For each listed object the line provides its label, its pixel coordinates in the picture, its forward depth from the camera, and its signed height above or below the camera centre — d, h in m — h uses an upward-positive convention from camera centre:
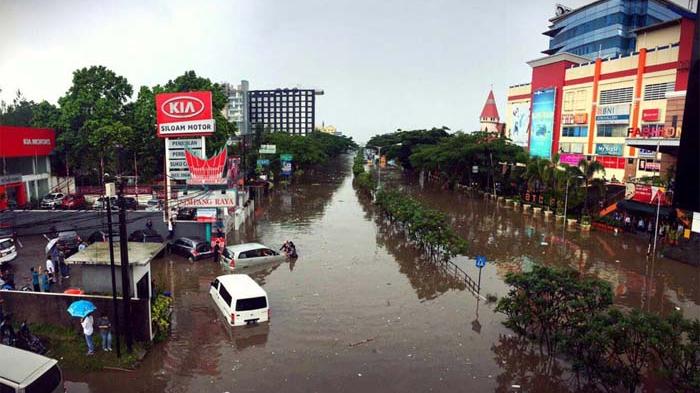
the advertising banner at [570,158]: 46.00 -1.31
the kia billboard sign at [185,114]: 27.42 +1.42
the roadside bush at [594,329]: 9.49 -4.13
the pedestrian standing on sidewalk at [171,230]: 24.55 -4.80
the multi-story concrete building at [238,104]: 150.25 +11.29
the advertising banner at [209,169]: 25.22 -1.61
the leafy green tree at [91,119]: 40.06 +1.56
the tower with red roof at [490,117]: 81.69 +4.60
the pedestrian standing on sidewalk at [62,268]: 19.11 -5.37
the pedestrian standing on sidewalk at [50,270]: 18.17 -5.22
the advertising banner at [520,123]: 56.81 +2.56
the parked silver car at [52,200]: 34.46 -4.86
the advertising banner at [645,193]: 26.28 -2.99
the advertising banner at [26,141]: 33.53 -0.42
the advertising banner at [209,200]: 24.33 -3.16
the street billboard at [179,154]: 28.50 -0.97
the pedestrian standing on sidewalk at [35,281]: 16.39 -5.05
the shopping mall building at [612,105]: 35.62 +3.79
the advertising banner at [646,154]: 36.97 -0.61
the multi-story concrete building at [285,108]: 188.50 +12.74
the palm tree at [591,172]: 33.54 -1.96
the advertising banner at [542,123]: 50.47 +2.31
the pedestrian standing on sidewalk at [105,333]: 12.07 -5.02
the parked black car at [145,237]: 23.31 -4.93
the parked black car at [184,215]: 28.82 -4.72
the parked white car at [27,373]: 8.41 -4.38
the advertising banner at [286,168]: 57.81 -3.44
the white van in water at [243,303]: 14.16 -5.00
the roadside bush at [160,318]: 13.00 -5.02
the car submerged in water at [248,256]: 20.62 -5.20
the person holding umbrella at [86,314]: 11.71 -4.41
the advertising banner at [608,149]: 41.53 -0.32
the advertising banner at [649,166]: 36.94 -1.55
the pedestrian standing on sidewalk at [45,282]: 16.59 -5.22
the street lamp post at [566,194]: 34.28 -3.61
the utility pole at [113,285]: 11.59 -3.65
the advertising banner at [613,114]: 41.00 +2.81
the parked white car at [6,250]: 20.20 -4.99
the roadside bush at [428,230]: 21.33 -4.30
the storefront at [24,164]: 33.56 -2.30
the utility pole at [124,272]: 11.50 -3.35
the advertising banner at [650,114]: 38.03 +2.58
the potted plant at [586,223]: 32.09 -5.34
